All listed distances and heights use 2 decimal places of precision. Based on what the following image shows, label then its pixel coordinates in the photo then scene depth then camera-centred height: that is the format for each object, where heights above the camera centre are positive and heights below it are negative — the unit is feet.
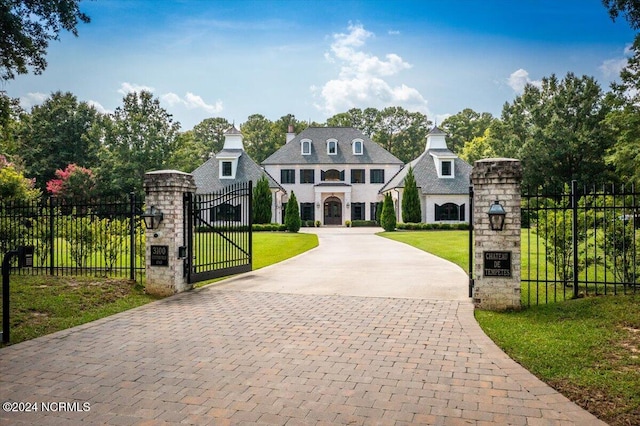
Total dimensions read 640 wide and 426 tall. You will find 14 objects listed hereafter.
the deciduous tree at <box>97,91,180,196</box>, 125.80 +20.74
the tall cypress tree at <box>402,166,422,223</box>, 110.22 +2.00
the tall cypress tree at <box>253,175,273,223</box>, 107.86 +2.33
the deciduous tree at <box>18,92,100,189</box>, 150.10 +26.54
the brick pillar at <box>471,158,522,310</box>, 24.00 -1.57
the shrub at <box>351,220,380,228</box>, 131.69 -3.62
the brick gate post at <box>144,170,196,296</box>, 28.63 -1.53
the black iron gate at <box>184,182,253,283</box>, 29.96 -2.13
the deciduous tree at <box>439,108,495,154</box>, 199.82 +39.03
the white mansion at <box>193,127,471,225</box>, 124.06 +12.35
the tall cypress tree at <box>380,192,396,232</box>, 102.42 -1.18
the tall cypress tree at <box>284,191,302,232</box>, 98.22 -1.63
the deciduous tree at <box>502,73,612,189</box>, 114.52 +19.54
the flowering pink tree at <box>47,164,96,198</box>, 111.14 +7.63
